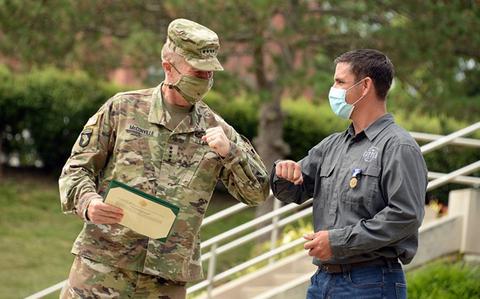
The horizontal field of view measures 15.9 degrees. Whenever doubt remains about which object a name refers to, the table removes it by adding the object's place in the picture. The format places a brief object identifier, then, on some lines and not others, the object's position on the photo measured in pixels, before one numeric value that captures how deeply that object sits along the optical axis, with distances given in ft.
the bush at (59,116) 96.68
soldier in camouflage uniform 23.75
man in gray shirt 22.30
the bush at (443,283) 37.81
